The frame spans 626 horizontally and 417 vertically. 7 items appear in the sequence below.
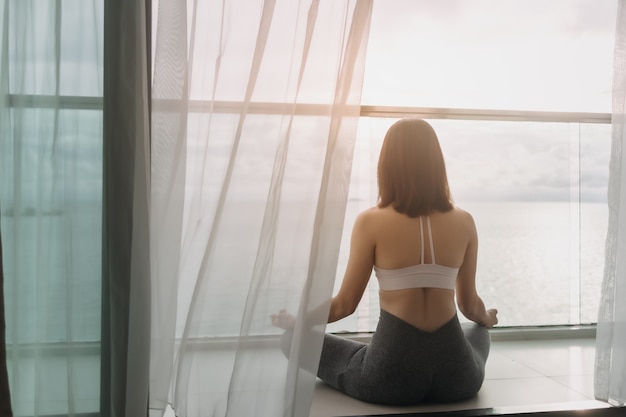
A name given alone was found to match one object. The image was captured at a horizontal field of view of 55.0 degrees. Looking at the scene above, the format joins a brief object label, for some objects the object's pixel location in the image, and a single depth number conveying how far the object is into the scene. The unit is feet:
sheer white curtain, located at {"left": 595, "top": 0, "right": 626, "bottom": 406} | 6.89
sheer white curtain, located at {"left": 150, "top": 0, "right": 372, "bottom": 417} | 5.58
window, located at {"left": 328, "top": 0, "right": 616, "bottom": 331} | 9.84
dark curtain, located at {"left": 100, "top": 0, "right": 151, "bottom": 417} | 5.57
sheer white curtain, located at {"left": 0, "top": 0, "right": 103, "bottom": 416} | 5.49
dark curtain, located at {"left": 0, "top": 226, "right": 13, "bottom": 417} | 5.21
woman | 6.57
